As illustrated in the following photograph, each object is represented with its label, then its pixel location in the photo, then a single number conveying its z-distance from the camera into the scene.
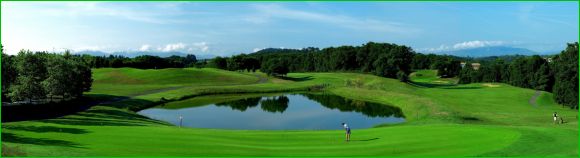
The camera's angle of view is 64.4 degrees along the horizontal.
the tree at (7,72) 40.29
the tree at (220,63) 187.50
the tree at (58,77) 54.41
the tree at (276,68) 136.62
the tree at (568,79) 70.64
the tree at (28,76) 48.38
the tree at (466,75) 167.62
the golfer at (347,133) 30.58
